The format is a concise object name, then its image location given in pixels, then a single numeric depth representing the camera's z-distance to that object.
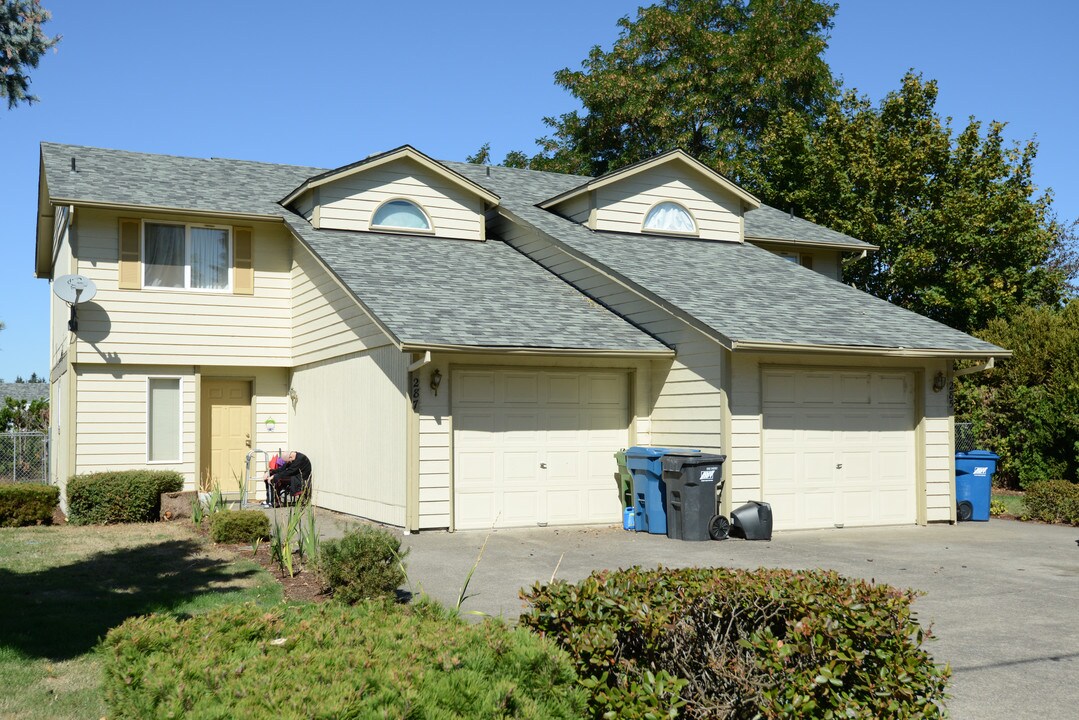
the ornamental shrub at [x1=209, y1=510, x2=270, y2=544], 12.26
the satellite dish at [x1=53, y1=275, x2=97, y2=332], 16.11
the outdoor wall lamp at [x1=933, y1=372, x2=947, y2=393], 15.10
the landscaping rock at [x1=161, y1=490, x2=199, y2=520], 15.50
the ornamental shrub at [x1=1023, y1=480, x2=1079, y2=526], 15.60
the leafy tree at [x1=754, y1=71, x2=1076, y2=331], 26.34
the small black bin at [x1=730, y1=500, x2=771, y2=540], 13.17
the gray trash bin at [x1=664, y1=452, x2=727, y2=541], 13.12
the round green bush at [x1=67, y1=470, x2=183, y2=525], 15.40
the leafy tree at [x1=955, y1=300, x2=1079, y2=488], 19.20
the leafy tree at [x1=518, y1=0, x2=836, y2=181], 32.53
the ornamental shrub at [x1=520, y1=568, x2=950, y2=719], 4.71
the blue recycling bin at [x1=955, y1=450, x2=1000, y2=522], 15.74
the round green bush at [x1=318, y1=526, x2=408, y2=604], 8.21
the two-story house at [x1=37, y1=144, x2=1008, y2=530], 13.73
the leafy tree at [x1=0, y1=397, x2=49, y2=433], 27.52
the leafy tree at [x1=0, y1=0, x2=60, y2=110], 7.76
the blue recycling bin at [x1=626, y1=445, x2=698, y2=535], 13.62
